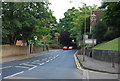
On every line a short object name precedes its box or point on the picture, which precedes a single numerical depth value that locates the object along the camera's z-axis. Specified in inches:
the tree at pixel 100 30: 1541.6
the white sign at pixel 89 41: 996.6
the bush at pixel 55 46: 3545.8
